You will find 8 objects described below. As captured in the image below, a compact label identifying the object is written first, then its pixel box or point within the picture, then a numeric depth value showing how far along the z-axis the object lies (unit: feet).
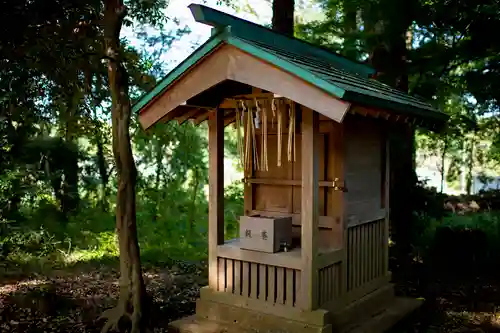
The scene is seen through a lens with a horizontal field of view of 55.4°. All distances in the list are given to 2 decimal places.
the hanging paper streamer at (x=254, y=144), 16.98
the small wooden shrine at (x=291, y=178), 14.78
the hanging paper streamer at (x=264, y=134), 16.11
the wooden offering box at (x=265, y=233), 16.03
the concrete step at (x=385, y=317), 16.34
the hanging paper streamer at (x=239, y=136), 17.03
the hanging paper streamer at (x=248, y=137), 17.03
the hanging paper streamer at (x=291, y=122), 15.74
